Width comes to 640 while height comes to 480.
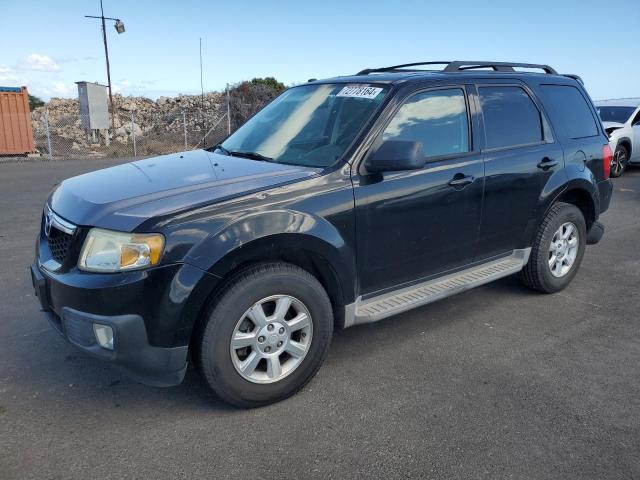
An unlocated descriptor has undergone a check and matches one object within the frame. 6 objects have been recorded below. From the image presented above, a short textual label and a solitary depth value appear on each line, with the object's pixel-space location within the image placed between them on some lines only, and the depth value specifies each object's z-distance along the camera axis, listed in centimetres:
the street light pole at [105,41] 2719
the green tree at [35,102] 3529
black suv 274
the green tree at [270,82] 3096
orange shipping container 1778
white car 1238
